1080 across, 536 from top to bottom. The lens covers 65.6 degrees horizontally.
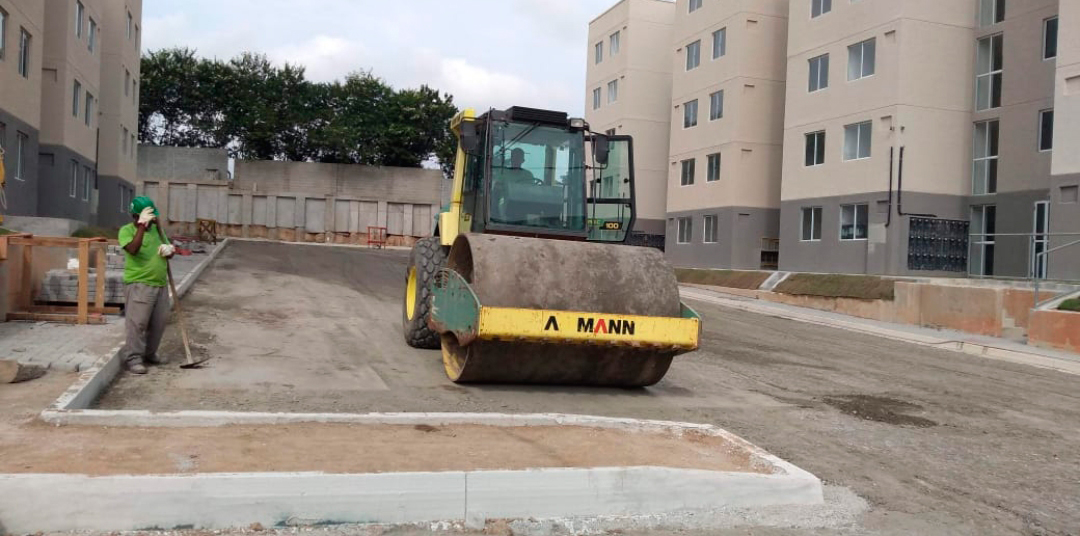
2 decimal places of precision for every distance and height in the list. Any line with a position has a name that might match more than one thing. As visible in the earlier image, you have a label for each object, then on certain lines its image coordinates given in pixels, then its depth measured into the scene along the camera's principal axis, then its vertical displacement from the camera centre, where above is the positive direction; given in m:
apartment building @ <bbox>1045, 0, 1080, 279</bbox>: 20.69 +3.26
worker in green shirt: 8.95 -0.39
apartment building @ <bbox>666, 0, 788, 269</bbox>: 33.56 +5.59
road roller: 8.45 -0.09
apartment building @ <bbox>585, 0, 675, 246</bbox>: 43.50 +8.96
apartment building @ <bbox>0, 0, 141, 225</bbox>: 22.39 +4.70
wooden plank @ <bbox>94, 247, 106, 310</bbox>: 11.41 -0.60
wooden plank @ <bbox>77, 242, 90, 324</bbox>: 10.84 -0.58
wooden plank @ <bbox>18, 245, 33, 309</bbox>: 11.11 -0.49
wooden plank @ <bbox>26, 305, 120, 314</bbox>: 11.27 -0.90
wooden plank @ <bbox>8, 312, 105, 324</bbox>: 10.99 -1.00
